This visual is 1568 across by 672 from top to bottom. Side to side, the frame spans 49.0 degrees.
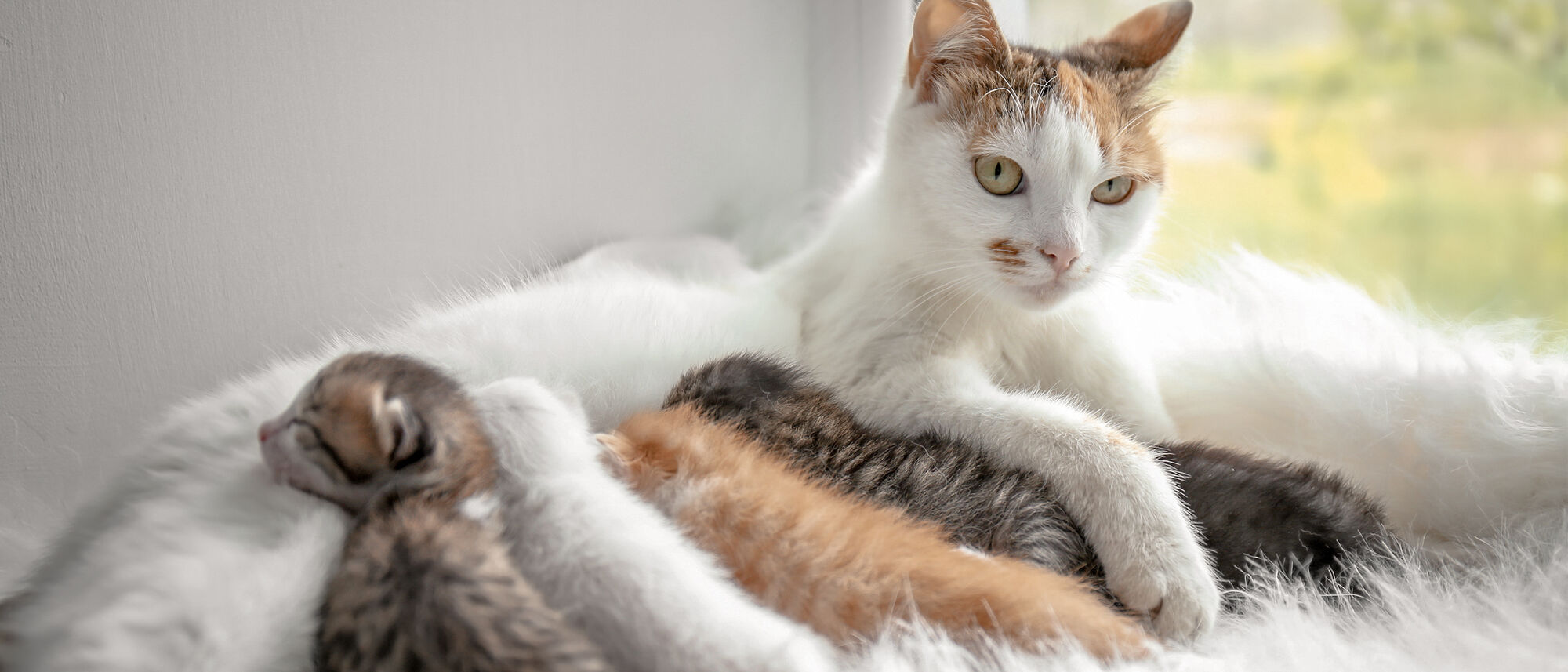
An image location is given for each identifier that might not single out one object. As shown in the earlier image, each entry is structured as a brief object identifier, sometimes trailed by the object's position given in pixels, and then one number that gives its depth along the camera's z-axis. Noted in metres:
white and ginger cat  0.59
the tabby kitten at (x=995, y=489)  0.55
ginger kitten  0.49
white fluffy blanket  0.45
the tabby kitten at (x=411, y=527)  0.44
